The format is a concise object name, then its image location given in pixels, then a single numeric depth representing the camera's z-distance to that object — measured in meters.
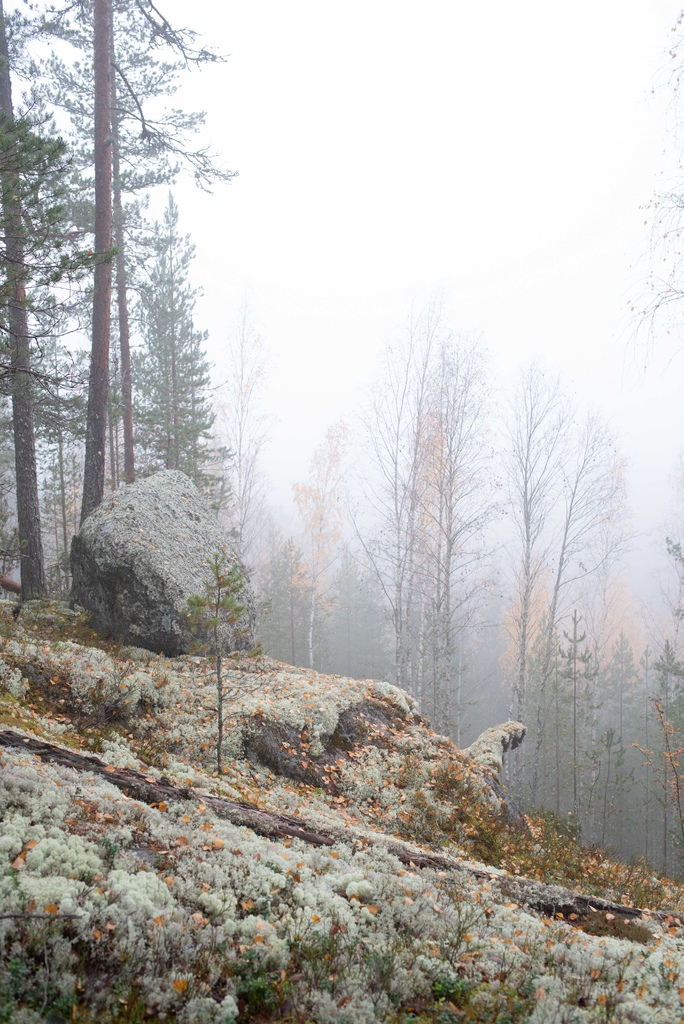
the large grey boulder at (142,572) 8.52
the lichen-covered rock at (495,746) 9.27
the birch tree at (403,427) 16.94
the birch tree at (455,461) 15.94
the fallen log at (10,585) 9.76
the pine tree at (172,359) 18.47
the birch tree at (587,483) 18.20
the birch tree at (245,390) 21.94
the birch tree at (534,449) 17.81
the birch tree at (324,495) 26.42
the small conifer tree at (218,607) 5.64
